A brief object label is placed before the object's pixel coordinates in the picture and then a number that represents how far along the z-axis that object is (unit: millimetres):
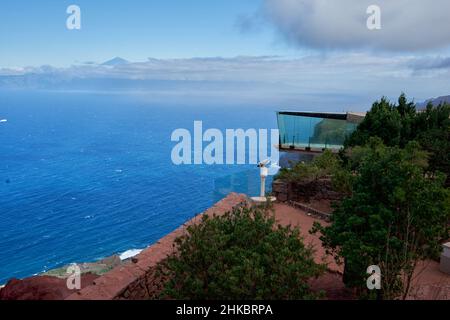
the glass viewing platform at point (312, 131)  18469
